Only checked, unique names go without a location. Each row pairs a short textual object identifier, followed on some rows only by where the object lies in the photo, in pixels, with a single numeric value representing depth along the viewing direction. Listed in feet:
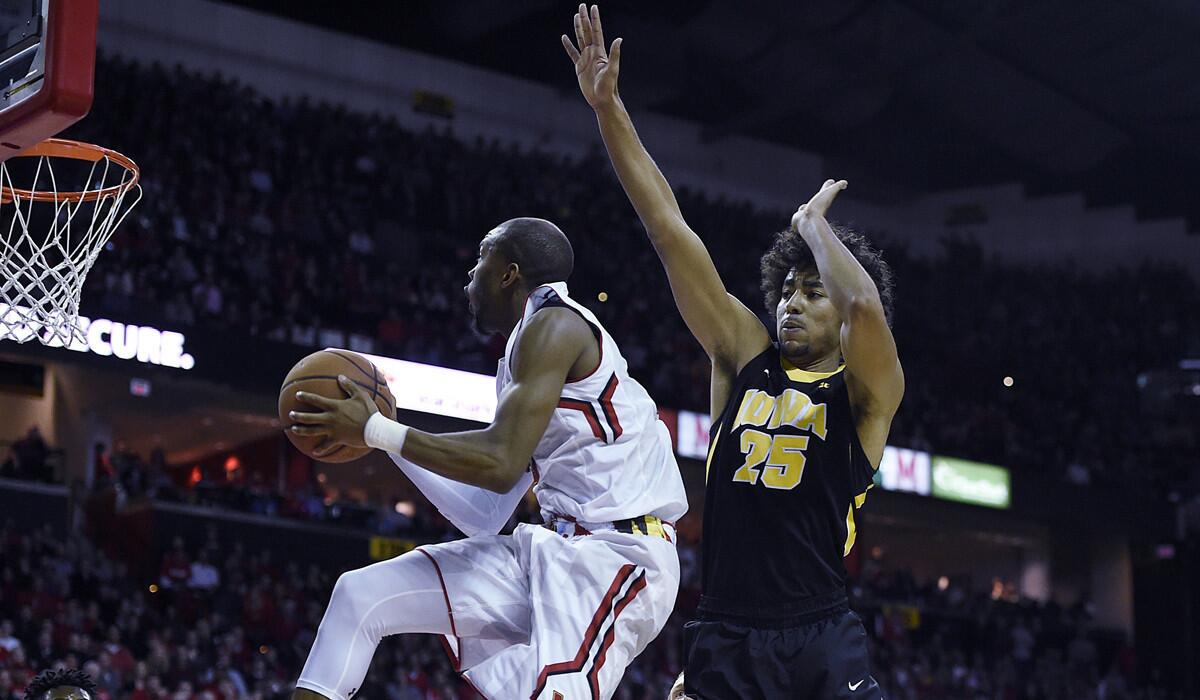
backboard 15.10
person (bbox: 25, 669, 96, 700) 18.58
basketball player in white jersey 12.78
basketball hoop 20.11
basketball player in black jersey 12.71
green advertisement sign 75.77
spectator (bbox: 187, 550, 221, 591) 51.03
